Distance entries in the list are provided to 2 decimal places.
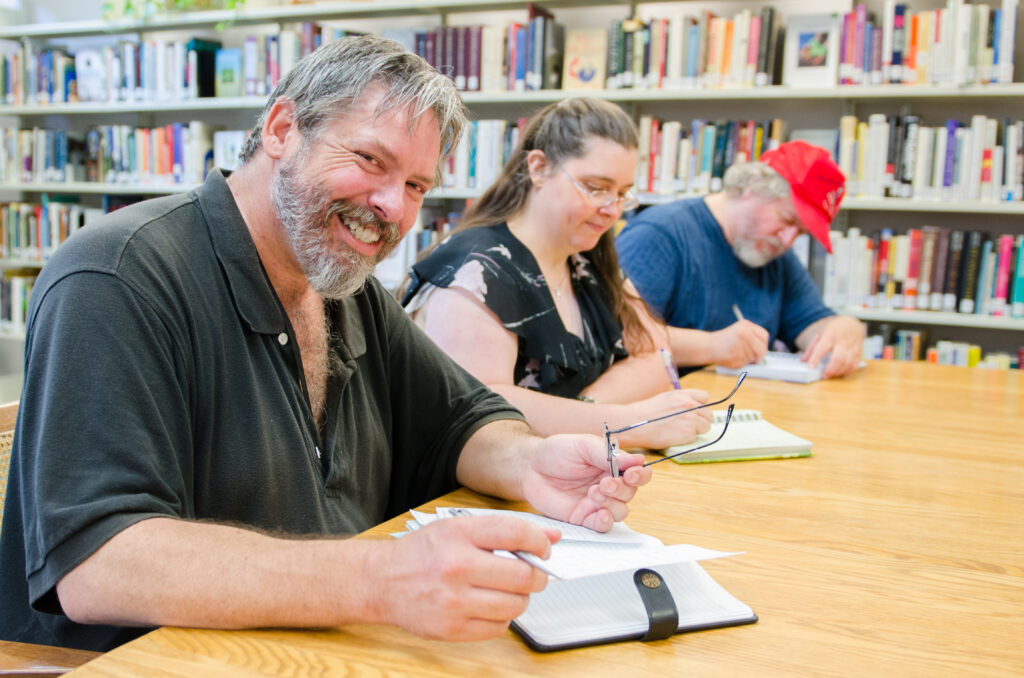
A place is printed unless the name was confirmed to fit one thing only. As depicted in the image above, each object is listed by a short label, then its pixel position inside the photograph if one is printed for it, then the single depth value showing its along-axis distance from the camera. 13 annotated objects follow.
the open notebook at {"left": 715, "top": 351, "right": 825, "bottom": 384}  2.24
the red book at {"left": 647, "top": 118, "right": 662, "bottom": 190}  3.60
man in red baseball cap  2.58
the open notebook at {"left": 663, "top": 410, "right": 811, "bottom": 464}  1.44
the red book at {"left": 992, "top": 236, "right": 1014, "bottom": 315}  3.20
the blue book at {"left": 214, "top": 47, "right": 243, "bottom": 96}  4.31
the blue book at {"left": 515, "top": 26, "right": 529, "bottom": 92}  3.71
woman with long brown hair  1.74
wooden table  0.73
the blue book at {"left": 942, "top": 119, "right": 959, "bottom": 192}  3.20
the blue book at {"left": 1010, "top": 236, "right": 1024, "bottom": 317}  3.19
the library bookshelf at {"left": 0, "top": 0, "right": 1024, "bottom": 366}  3.26
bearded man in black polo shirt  0.75
